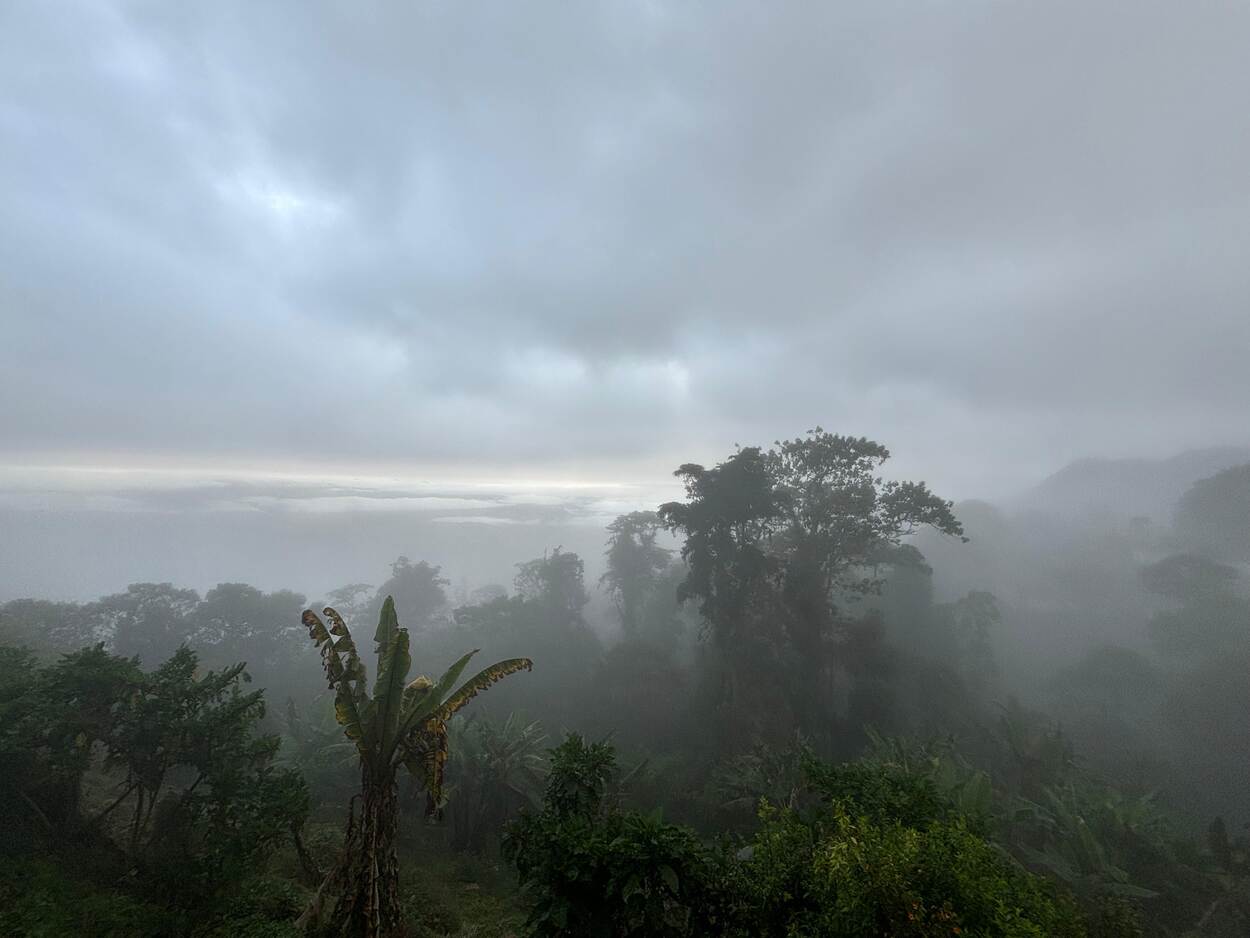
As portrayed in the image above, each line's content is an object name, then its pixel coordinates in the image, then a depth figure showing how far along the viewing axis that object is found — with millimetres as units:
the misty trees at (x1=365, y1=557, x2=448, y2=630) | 55000
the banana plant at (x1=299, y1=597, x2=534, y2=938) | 9242
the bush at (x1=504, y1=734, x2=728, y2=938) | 7223
